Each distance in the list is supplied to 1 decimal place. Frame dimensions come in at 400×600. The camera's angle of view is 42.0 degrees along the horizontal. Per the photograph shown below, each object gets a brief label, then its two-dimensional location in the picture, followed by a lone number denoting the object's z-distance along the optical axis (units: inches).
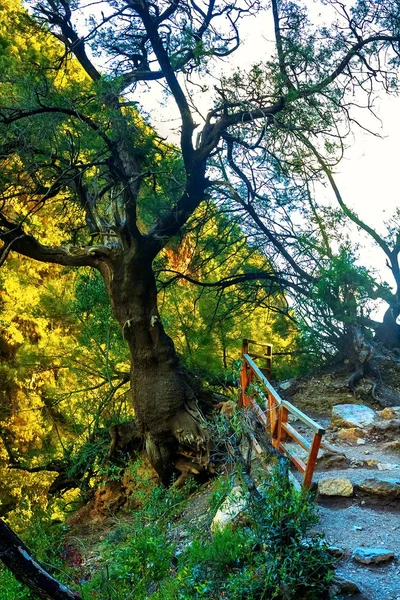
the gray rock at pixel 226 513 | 183.6
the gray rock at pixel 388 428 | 299.6
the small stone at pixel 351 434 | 301.7
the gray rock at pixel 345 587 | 141.1
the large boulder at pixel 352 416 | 323.9
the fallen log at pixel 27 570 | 140.3
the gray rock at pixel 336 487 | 208.4
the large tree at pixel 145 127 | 313.9
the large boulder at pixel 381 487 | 205.9
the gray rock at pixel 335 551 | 160.2
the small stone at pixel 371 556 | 157.0
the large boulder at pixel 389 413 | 334.6
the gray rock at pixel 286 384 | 433.5
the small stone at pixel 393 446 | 274.4
